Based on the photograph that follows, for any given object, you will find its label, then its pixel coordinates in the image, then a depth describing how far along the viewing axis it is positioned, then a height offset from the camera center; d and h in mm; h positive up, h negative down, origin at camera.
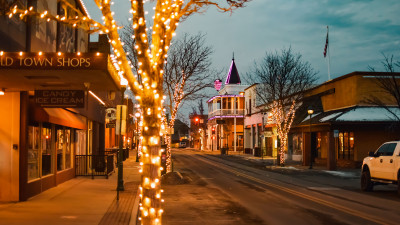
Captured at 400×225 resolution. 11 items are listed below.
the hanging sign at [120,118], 15719 +593
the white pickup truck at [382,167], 17078 -1276
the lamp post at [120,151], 15800 -556
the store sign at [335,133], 29936 +63
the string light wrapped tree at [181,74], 28547 +3835
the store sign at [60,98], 14398 +1176
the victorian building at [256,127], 51041 +855
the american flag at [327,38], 37750 +7776
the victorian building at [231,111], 77250 +3984
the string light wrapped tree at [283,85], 34219 +3755
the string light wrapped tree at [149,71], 6301 +912
